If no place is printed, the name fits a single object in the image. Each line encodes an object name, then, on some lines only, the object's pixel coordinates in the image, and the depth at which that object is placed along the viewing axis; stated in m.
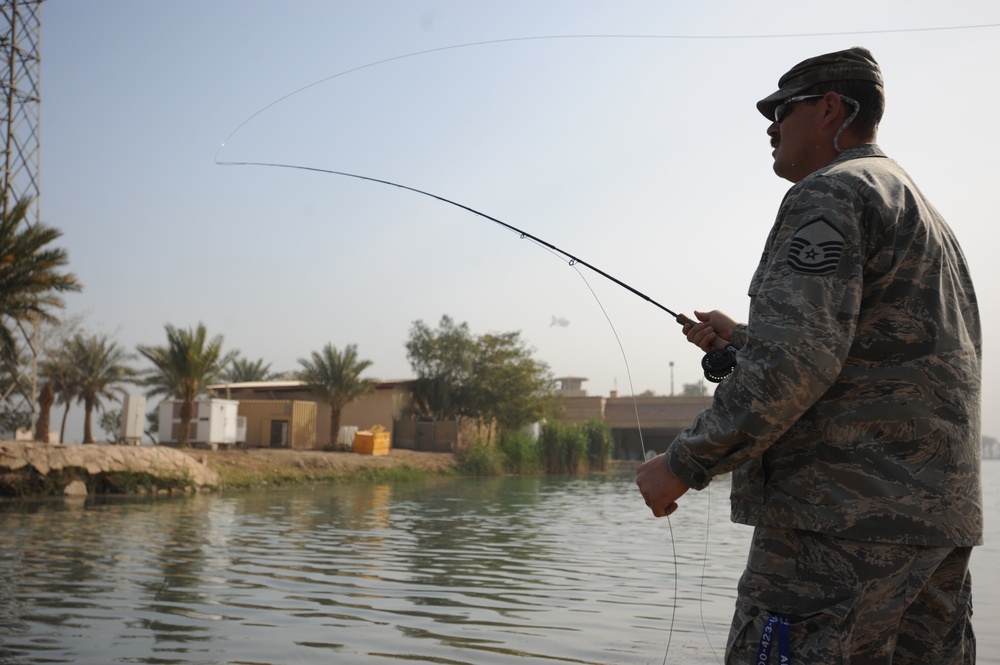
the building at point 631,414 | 59.31
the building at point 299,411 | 41.97
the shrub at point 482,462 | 41.19
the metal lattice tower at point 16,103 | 27.25
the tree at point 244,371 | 58.44
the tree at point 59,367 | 37.72
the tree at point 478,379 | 50.47
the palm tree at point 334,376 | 41.66
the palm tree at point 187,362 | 31.62
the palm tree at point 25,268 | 22.69
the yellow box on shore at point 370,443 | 38.50
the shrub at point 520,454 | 42.97
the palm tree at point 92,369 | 39.00
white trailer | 32.84
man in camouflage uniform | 1.97
